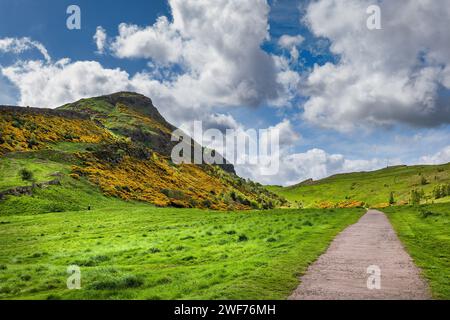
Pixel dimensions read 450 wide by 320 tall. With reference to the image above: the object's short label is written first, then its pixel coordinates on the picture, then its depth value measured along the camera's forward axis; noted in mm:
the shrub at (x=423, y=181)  185600
